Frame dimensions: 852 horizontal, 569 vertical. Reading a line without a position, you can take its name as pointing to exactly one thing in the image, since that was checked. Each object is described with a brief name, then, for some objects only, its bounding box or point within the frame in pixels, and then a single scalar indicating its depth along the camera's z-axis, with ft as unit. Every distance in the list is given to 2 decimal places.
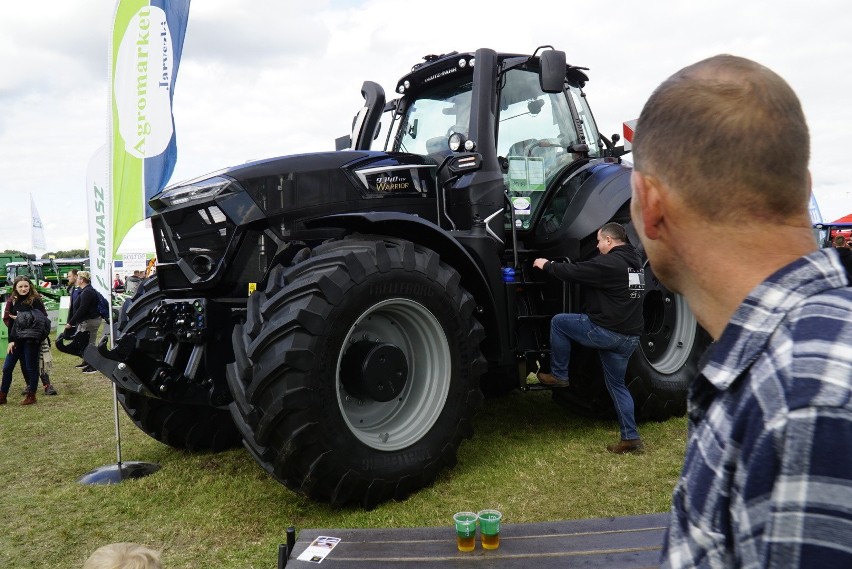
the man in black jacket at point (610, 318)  15.47
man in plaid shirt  2.53
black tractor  11.51
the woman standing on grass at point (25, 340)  26.71
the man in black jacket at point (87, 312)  32.73
